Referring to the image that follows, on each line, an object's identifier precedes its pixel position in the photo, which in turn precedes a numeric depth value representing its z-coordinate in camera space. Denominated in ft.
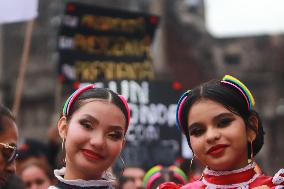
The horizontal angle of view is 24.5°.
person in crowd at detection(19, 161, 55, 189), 17.83
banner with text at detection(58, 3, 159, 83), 24.86
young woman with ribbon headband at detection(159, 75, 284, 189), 10.44
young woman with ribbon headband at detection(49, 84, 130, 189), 10.64
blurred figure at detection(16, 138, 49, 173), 18.81
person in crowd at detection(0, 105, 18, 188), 11.73
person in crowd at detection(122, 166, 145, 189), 20.16
